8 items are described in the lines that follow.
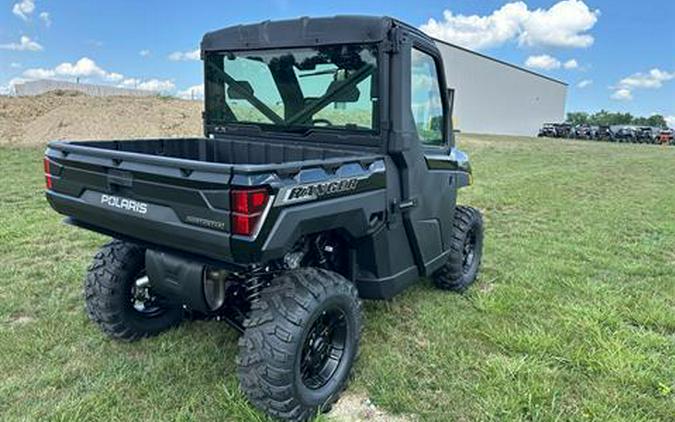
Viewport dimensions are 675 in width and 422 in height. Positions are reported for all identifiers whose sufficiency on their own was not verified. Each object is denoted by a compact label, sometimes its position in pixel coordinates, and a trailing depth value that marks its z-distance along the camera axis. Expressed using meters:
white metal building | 38.72
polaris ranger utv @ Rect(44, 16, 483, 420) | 2.22
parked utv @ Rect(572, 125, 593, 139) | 38.82
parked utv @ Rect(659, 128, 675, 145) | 35.34
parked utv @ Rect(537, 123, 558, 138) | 42.12
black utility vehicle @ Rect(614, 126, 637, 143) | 37.03
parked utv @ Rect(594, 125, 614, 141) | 37.96
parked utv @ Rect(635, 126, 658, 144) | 36.25
